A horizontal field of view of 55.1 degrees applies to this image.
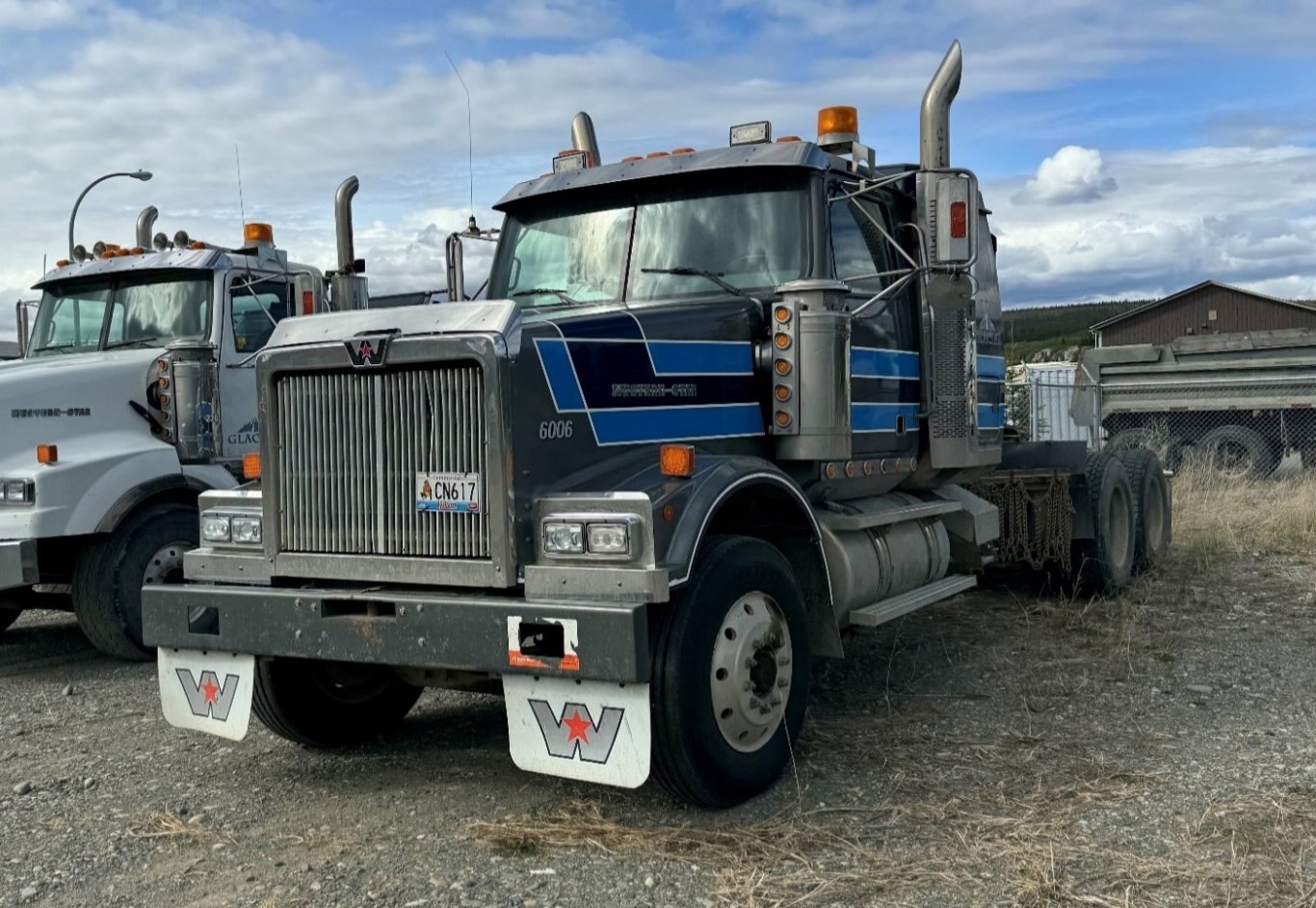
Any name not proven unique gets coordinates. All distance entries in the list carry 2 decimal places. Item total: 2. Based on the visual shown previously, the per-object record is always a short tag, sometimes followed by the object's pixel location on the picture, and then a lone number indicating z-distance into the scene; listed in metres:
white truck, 7.33
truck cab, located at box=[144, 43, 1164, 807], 4.30
